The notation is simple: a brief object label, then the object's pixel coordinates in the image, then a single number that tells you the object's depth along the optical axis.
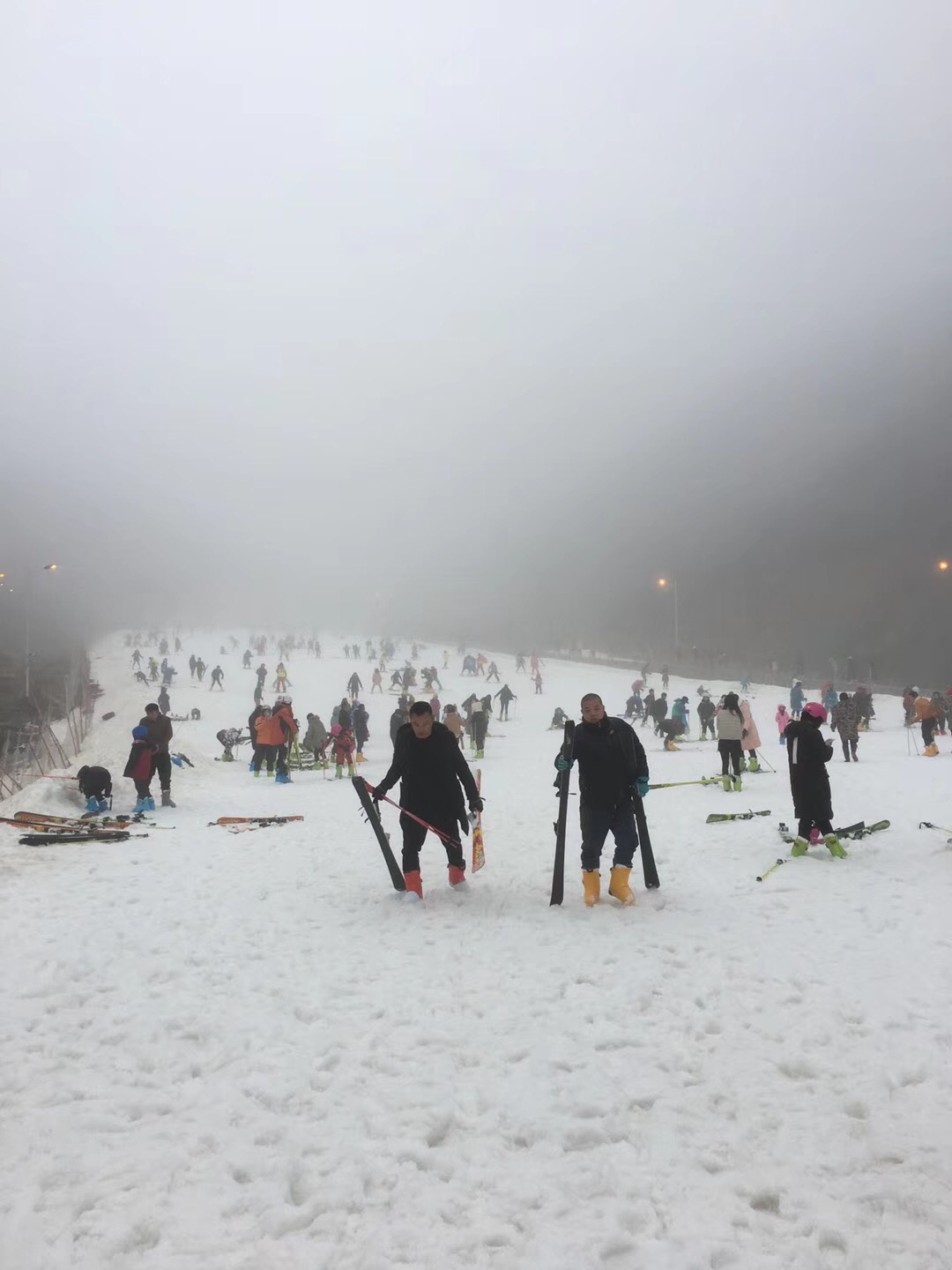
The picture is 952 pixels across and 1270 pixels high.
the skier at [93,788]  12.41
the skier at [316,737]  21.27
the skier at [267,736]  18.09
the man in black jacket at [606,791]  6.80
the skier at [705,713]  28.23
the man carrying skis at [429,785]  7.21
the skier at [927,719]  19.55
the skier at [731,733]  14.99
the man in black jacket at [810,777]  8.31
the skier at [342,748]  18.77
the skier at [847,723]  18.36
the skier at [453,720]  18.27
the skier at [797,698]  29.16
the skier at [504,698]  34.95
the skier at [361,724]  23.73
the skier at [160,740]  12.89
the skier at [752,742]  17.30
